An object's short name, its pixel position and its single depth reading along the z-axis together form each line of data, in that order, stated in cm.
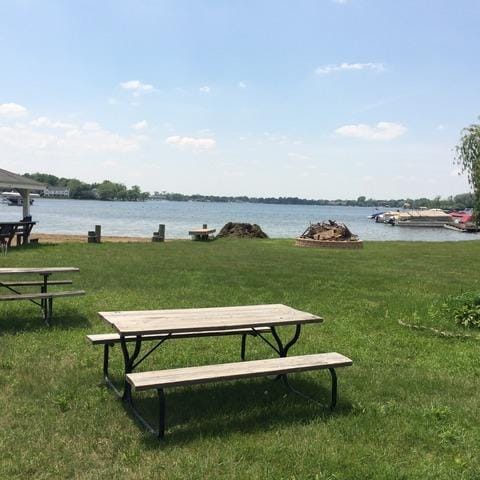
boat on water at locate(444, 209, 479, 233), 5534
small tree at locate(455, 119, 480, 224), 1147
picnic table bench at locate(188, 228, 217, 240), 2472
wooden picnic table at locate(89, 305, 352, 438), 391
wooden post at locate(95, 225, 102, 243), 2081
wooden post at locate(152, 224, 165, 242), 2355
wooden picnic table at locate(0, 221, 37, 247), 1641
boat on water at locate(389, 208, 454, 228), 6731
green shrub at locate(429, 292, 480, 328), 788
